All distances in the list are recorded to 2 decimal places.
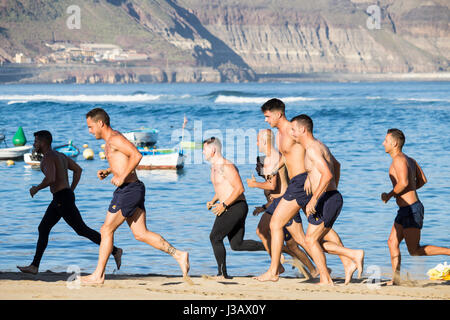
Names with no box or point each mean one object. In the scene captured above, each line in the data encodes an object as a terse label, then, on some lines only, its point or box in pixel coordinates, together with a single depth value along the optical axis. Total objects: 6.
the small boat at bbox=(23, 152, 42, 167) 51.16
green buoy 60.12
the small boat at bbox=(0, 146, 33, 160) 54.89
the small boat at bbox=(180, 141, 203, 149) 64.02
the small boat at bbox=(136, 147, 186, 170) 50.22
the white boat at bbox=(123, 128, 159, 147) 64.21
